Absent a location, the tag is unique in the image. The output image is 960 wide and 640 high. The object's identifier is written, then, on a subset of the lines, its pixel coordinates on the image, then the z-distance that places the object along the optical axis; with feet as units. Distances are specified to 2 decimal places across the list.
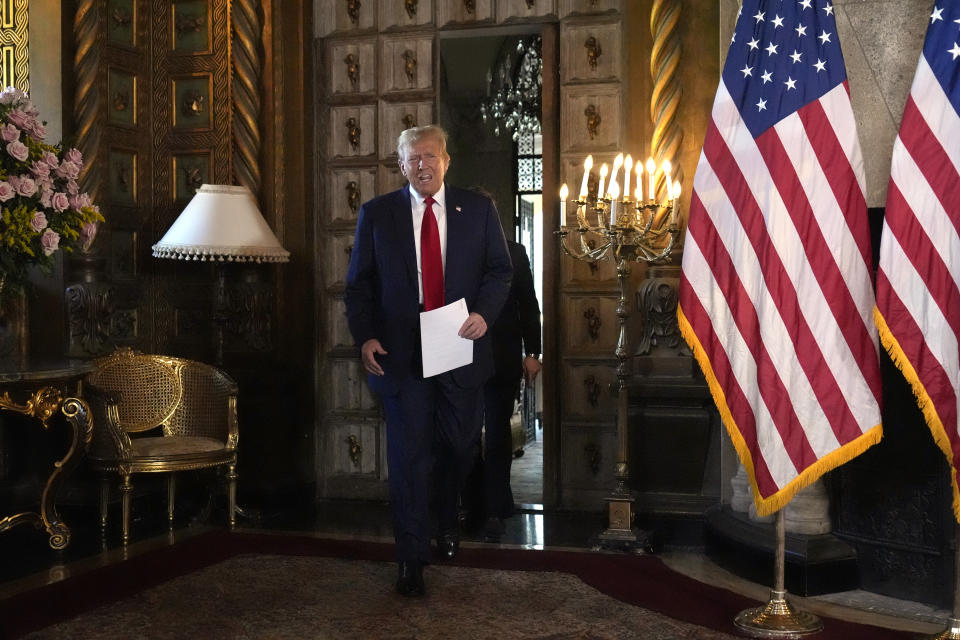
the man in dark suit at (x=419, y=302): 13.24
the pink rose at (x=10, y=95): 15.07
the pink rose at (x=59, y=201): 15.20
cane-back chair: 16.43
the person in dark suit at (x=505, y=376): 17.37
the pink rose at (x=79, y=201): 15.52
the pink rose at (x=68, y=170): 15.46
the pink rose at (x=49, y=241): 15.06
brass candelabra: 15.34
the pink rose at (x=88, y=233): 15.89
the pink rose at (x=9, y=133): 14.67
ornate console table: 14.70
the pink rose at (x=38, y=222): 14.87
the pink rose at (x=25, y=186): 14.80
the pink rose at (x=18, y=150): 14.62
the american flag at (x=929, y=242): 10.89
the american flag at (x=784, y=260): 11.48
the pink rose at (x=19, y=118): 14.92
